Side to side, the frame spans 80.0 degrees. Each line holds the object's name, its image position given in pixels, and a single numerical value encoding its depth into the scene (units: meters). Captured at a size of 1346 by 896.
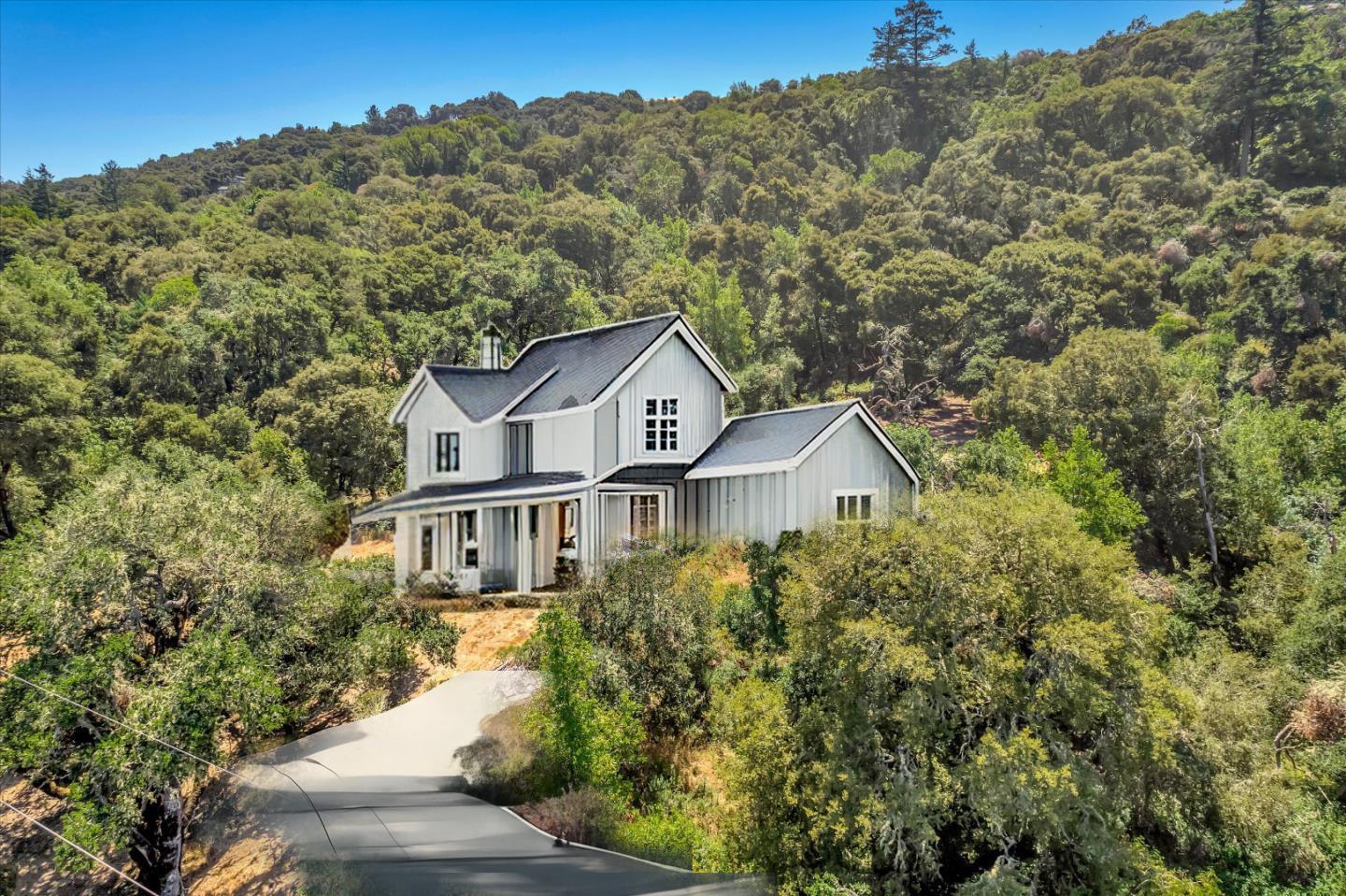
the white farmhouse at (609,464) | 18.00
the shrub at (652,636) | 15.75
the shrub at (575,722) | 13.59
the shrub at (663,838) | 12.66
